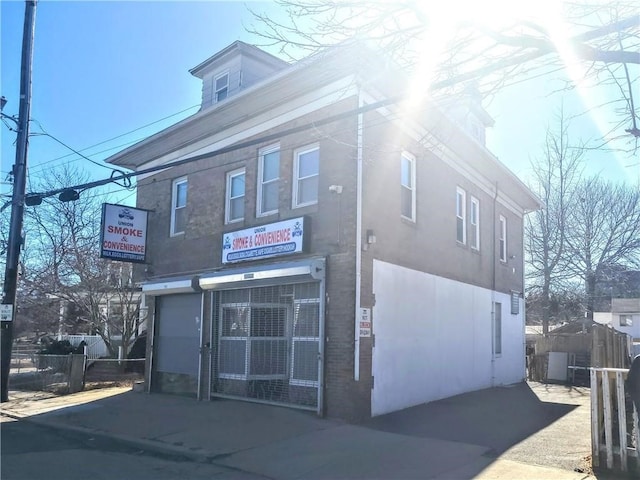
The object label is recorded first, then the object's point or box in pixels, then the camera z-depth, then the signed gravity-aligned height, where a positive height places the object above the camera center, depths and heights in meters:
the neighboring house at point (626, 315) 46.65 +1.33
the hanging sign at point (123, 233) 14.88 +2.21
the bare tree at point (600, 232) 33.09 +5.60
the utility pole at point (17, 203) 15.28 +2.93
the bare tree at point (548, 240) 32.53 +5.04
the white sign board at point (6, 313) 15.31 +0.03
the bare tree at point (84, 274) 22.19 +1.64
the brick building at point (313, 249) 11.66 +1.72
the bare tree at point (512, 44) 6.00 +3.03
